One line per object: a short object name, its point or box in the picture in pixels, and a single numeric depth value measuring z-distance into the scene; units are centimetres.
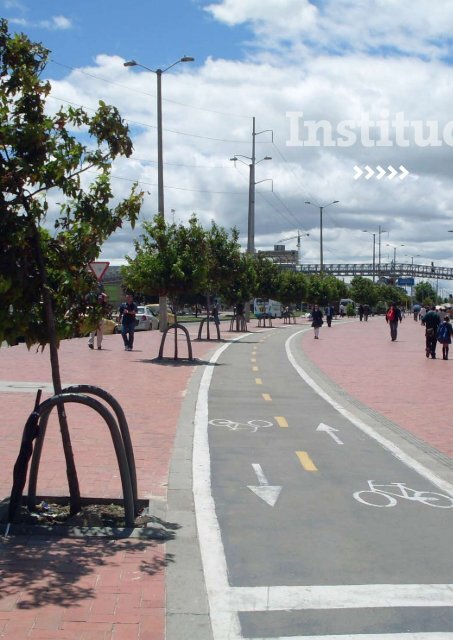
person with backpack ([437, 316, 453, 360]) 2640
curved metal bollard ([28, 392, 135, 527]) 671
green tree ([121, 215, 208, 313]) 2531
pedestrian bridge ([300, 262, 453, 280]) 16525
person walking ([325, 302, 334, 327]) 5945
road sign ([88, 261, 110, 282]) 2669
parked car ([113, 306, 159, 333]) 4569
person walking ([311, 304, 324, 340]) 4025
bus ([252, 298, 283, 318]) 9012
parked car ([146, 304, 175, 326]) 5144
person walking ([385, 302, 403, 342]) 3734
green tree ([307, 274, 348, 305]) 8931
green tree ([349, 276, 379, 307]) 12562
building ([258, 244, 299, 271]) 17234
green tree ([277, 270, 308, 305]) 7332
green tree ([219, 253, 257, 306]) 4518
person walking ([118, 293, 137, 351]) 2727
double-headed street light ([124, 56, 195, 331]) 3834
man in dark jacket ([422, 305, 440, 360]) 2702
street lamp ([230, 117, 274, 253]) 6084
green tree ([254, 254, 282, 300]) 6662
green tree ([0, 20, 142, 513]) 689
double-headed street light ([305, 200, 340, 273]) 9562
